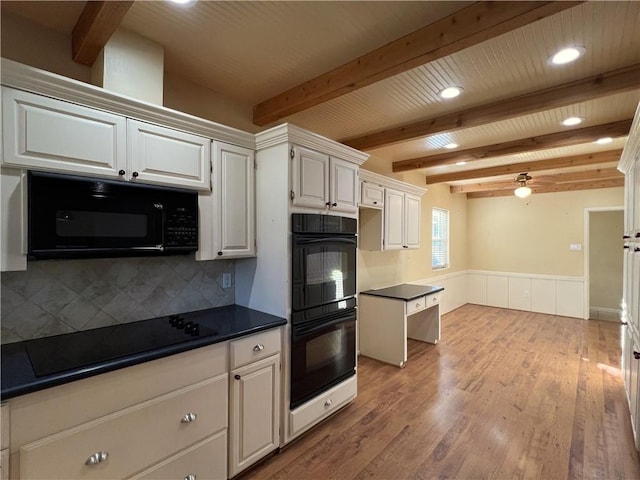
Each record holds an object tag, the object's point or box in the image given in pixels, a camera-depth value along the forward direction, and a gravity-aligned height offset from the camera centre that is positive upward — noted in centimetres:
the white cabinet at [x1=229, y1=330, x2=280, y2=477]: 192 -106
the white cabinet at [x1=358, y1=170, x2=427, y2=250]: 371 +33
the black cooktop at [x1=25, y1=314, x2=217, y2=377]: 143 -57
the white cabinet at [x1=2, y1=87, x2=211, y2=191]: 143 +51
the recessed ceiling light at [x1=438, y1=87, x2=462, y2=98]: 248 +121
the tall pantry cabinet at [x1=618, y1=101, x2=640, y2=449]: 222 -31
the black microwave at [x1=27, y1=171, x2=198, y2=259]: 147 +11
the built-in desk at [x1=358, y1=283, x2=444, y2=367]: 371 -101
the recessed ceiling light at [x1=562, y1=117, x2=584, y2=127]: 304 +120
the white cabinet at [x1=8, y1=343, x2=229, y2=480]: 126 -89
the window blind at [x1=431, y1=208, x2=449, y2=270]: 596 -1
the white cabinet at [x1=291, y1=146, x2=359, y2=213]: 228 +46
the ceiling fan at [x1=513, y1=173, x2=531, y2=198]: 475 +91
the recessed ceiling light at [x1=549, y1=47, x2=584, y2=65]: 195 +121
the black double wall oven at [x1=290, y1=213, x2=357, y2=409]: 227 -53
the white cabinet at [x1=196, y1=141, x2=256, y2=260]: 212 +22
